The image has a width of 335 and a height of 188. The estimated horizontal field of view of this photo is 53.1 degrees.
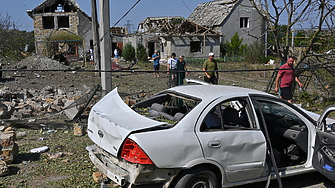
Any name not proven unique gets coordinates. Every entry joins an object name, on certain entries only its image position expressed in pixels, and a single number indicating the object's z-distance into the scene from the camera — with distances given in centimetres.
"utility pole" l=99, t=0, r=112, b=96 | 817
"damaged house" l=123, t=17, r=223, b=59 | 3409
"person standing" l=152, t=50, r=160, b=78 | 1891
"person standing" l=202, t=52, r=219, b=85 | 1077
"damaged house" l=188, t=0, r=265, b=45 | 3750
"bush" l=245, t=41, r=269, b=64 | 3047
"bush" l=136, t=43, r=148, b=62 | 3341
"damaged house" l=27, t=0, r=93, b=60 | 3738
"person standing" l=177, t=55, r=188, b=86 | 1006
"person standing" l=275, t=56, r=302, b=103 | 941
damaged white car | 379
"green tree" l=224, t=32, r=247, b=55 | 3706
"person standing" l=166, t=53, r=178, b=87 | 1365
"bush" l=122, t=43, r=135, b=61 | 3400
